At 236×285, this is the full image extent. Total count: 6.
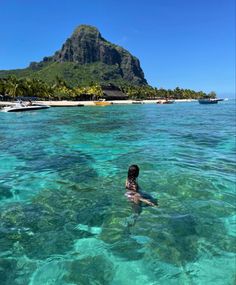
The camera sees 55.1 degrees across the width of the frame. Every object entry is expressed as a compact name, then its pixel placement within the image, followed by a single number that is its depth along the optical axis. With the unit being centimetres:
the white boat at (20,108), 3783
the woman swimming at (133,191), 569
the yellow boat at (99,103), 6764
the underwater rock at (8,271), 364
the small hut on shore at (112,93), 9687
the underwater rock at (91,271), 370
